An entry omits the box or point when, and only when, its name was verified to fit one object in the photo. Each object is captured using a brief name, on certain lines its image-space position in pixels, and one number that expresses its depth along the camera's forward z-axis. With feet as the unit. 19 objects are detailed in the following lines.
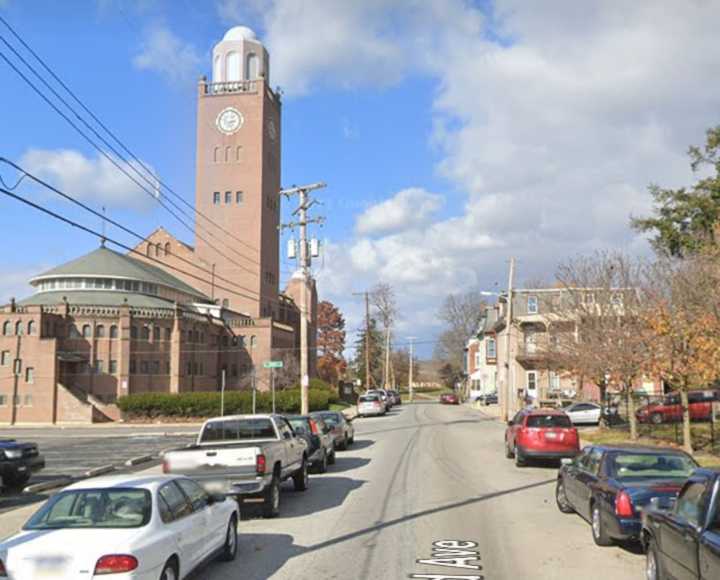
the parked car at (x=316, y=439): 62.03
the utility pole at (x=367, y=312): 255.52
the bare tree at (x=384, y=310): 288.92
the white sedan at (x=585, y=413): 125.90
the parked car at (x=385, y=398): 189.55
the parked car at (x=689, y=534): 20.01
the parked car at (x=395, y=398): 242.21
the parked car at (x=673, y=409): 110.42
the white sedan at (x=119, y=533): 21.17
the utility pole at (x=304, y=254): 113.80
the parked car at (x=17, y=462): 55.11
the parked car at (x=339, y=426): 84.02
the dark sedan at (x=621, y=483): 30.99
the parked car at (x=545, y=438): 65.31
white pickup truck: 39.88
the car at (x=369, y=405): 177.47
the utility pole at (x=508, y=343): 139.85
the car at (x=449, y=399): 263.88
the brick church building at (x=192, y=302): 179.93
